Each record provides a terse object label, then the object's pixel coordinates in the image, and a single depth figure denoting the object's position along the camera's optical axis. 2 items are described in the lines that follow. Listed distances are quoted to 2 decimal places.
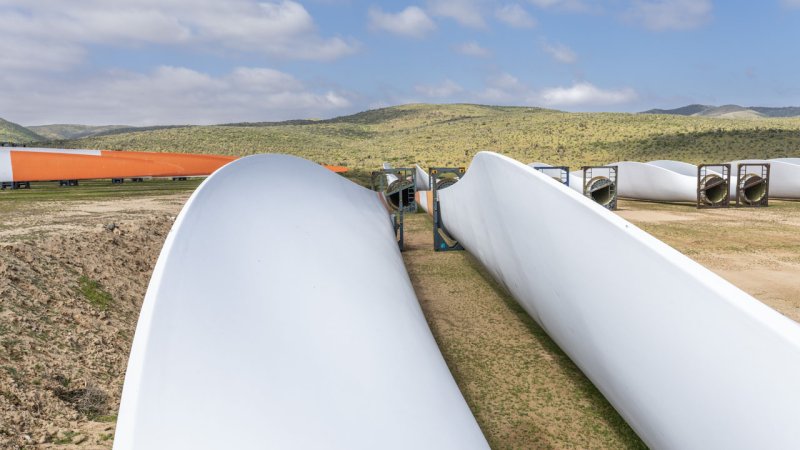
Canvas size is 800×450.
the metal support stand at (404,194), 17.80
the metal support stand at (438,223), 11.98
